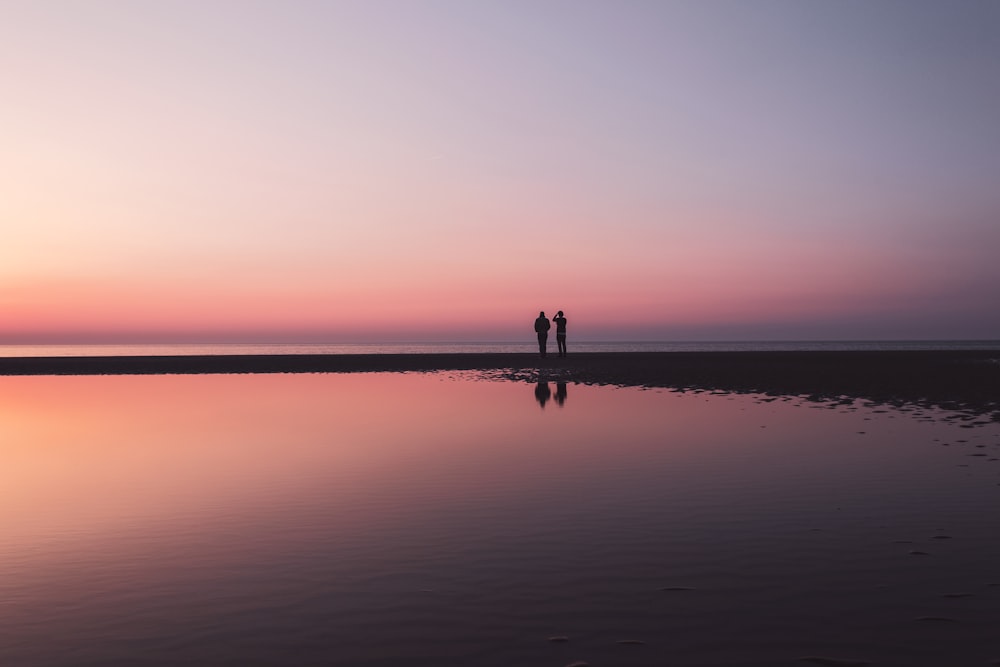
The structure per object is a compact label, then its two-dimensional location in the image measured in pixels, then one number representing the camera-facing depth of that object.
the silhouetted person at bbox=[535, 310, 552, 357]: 52.88
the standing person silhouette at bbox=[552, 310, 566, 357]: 52.31
